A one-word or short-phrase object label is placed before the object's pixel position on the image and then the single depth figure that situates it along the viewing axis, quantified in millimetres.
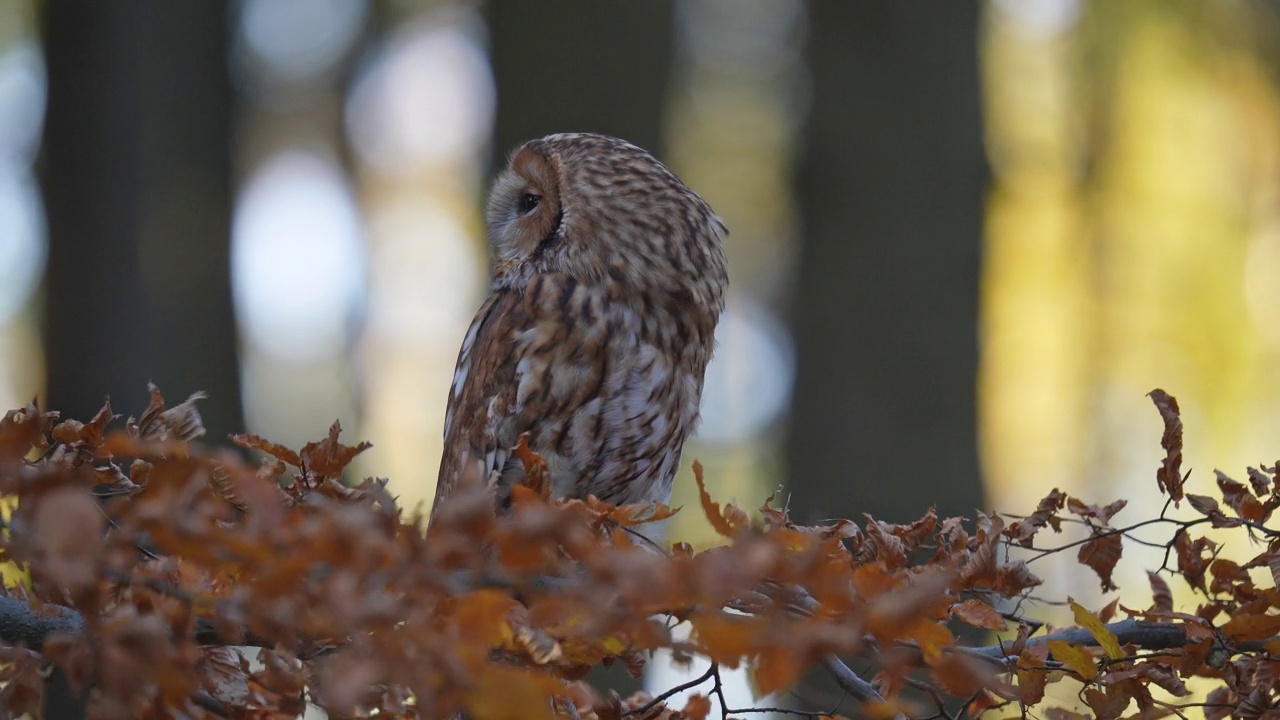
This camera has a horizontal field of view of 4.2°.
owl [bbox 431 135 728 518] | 11723
